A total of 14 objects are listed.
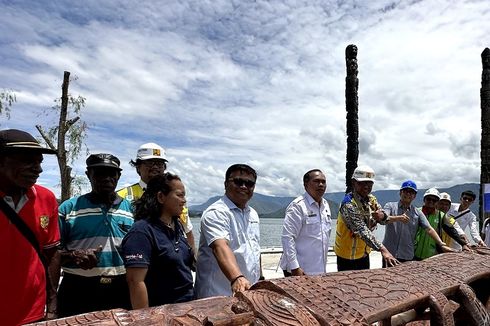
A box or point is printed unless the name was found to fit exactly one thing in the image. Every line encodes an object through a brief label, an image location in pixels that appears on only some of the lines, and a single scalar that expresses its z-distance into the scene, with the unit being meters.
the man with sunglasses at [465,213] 6.39
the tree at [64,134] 10.37
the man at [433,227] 4.99
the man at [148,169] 3.31
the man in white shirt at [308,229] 3.74
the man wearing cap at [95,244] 2.72
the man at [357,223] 3.80
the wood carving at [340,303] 1.36
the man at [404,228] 4.77
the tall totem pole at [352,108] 13.09
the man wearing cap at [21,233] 2.12
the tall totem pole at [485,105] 9.81
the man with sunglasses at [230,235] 2.53
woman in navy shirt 2.23
